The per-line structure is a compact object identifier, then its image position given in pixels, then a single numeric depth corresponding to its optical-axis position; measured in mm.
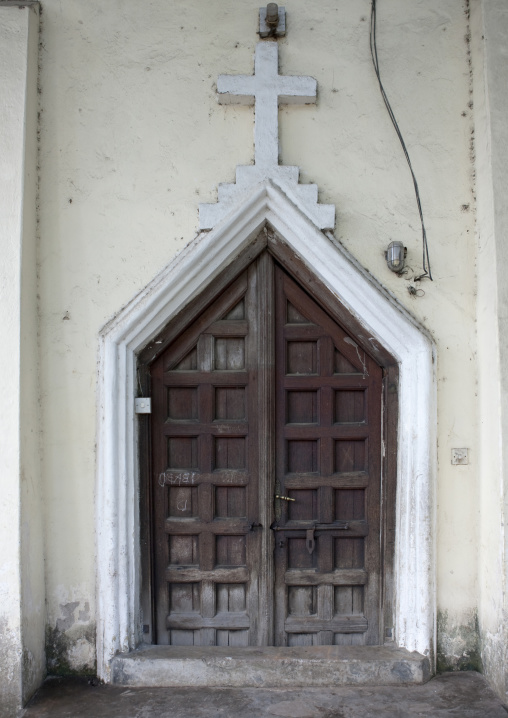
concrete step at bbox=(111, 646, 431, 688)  3352
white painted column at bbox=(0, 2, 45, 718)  3156
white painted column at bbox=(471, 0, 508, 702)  3252
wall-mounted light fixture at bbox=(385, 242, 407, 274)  3443
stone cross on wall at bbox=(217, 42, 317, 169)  3512
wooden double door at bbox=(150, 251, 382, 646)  3615
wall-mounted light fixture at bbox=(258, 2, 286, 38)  3521
